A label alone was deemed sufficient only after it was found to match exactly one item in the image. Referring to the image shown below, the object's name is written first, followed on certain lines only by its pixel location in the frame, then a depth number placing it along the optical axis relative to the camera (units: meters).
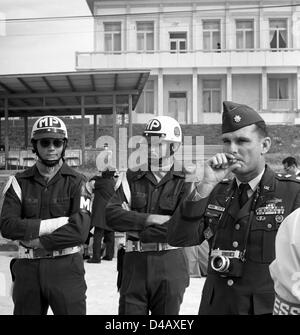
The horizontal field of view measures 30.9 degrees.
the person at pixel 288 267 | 1.69
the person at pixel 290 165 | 10.13
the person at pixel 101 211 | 10.21
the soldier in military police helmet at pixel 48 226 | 4.09
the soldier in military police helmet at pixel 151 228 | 4.30
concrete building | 39.00
